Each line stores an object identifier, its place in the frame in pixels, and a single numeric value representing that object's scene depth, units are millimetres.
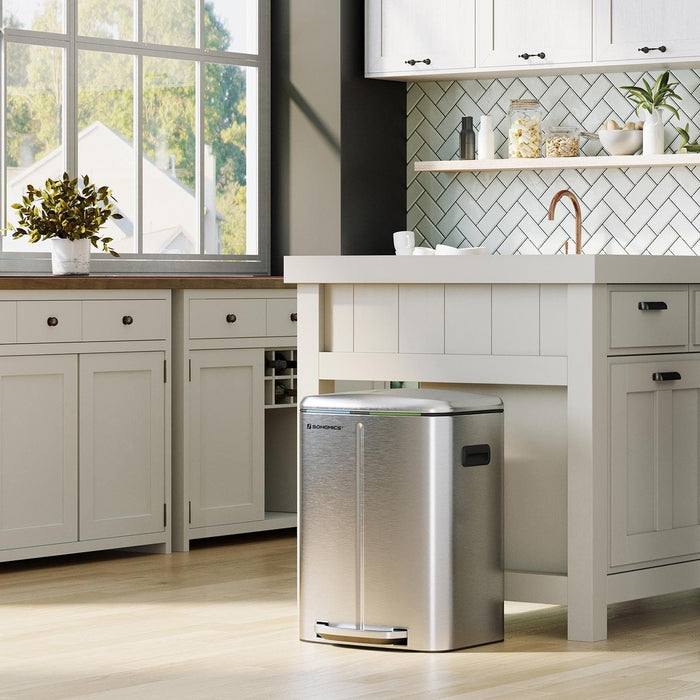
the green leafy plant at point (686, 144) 7551
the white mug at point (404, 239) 8296
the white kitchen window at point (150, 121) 7510
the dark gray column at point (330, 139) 8190
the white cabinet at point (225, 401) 7102
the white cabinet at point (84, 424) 6441
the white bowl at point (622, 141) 7717
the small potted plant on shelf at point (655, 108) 7634
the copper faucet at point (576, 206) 6418
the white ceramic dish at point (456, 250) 6954
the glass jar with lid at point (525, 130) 8066
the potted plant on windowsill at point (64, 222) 7049
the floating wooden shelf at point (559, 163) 7557
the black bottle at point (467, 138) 8290
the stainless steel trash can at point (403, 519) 4727
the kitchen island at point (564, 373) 4922
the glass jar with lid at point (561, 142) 7930
